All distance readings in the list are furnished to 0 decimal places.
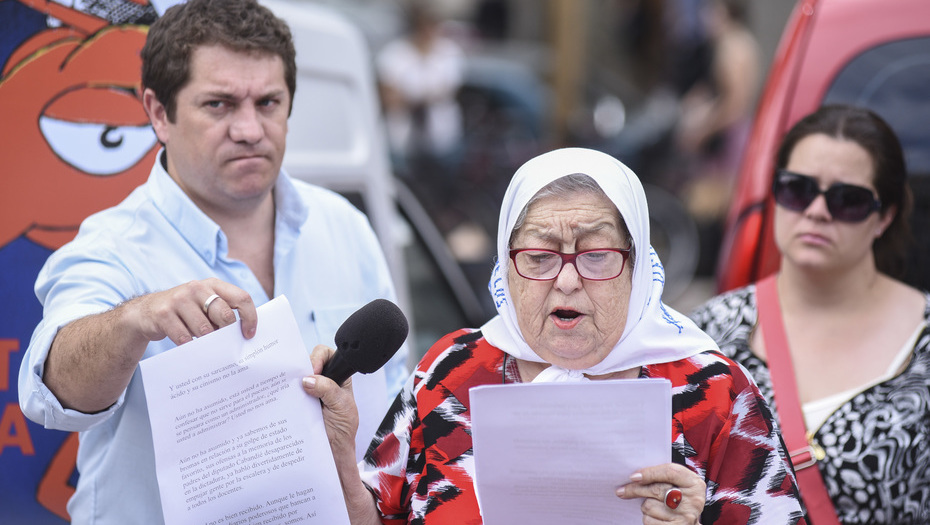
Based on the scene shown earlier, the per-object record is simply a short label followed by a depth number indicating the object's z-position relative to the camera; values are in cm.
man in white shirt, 434
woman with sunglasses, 546
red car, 735
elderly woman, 429
